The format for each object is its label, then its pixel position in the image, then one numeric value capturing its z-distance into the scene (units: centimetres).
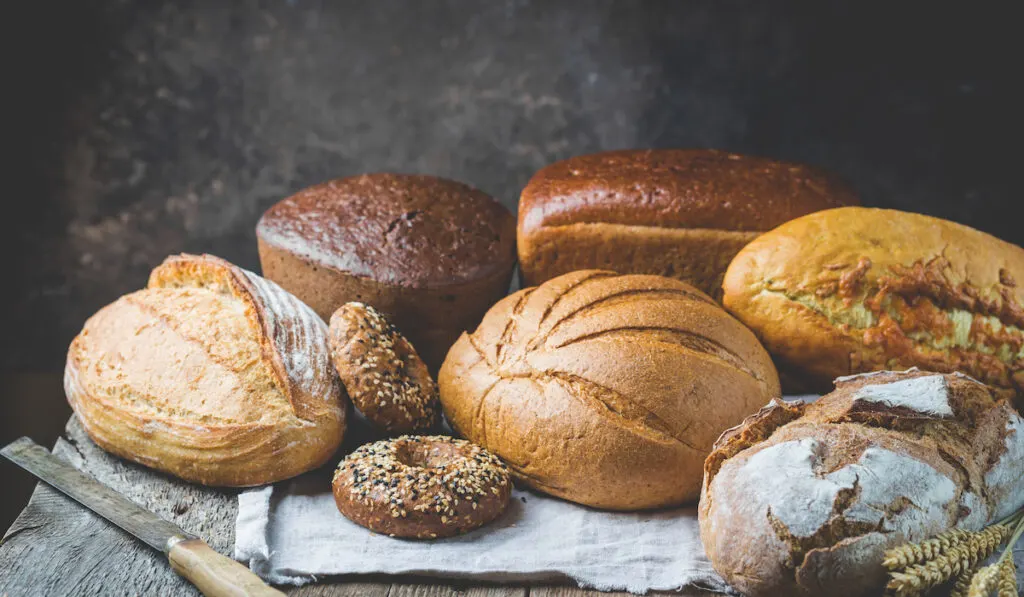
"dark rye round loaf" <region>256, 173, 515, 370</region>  115
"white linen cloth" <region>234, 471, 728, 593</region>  98
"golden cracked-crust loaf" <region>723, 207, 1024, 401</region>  108
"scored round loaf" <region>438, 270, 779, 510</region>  102
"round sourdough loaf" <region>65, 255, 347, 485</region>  104
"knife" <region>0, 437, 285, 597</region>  95
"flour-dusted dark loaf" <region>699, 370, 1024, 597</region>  92
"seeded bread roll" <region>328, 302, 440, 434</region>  107
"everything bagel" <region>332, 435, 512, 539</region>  100
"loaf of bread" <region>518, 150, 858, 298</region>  116
